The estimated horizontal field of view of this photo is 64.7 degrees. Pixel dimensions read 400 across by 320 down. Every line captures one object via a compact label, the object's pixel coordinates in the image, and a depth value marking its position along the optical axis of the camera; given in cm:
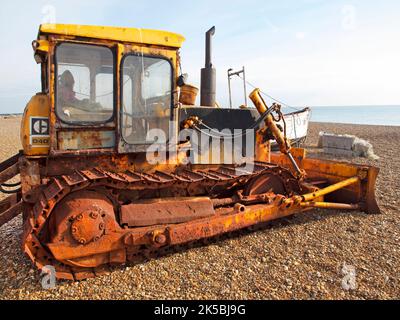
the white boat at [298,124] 1711
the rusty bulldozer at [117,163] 371
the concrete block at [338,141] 1420
